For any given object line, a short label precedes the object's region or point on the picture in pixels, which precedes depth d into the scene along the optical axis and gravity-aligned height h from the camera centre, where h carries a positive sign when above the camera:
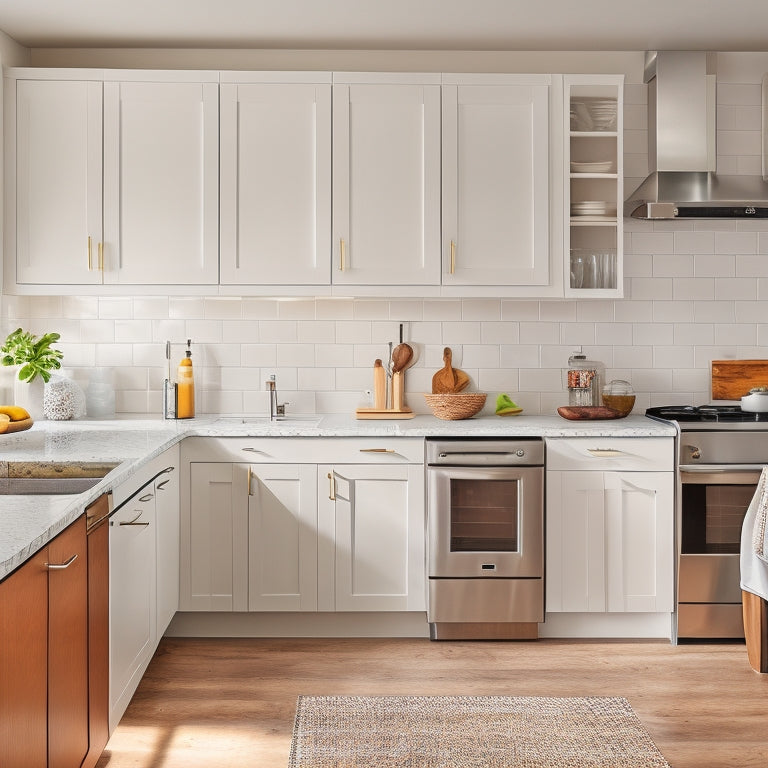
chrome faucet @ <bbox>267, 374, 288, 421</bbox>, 3.54 -0.07
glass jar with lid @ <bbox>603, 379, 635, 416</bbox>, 3.62 -0.04
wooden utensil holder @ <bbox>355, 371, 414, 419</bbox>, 3.58 -0.10
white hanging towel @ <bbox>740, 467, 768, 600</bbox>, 2.89 -0.61
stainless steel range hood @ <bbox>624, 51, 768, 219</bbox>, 3.57 +1.22
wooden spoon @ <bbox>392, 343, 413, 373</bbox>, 3.75 +0.15
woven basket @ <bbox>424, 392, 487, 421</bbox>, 3.48 -0.08
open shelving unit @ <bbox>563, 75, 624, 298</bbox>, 3.46 +0.95
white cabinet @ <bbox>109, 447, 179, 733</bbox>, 2.21 -0.62
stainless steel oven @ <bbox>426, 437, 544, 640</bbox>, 3.18 -0.62
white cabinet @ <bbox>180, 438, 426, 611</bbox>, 3.22 -0.55
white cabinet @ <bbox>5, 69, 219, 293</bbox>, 3.39 +0.94
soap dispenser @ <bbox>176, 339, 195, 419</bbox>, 3.57 -0.01
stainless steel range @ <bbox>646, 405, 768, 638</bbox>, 3.17 -0.53
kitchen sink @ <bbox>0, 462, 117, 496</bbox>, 2.18 -0.27
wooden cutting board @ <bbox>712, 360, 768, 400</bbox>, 3.80 +0.06
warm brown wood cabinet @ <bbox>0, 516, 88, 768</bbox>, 1.42 -0.57
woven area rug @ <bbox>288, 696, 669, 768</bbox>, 2.31 -1.12
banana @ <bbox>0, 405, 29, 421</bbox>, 3.04 -0.10
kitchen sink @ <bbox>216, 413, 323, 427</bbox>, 3.40 -0.15
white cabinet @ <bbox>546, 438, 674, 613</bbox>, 3.22 -0.58
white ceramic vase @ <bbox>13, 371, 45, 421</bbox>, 3.50 -0.04
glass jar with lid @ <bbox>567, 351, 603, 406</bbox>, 3.70 +0.03
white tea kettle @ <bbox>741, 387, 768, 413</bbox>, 3.37 -0.06
